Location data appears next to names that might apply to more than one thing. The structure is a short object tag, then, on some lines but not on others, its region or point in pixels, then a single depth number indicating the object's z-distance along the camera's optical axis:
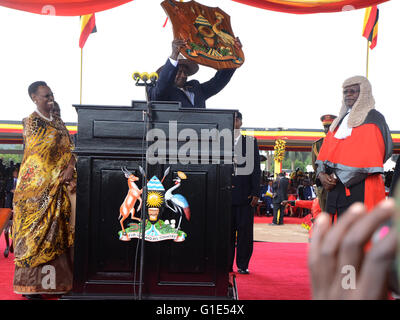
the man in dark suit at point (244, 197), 5.44
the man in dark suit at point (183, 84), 3.44
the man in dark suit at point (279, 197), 13.52
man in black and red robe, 3.26
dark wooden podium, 3.10
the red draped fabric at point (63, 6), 4.11
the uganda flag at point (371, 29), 11.74
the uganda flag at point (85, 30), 11.92
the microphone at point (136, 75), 3.00
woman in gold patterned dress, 3.88
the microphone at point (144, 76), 2.97
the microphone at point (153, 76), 2.99
